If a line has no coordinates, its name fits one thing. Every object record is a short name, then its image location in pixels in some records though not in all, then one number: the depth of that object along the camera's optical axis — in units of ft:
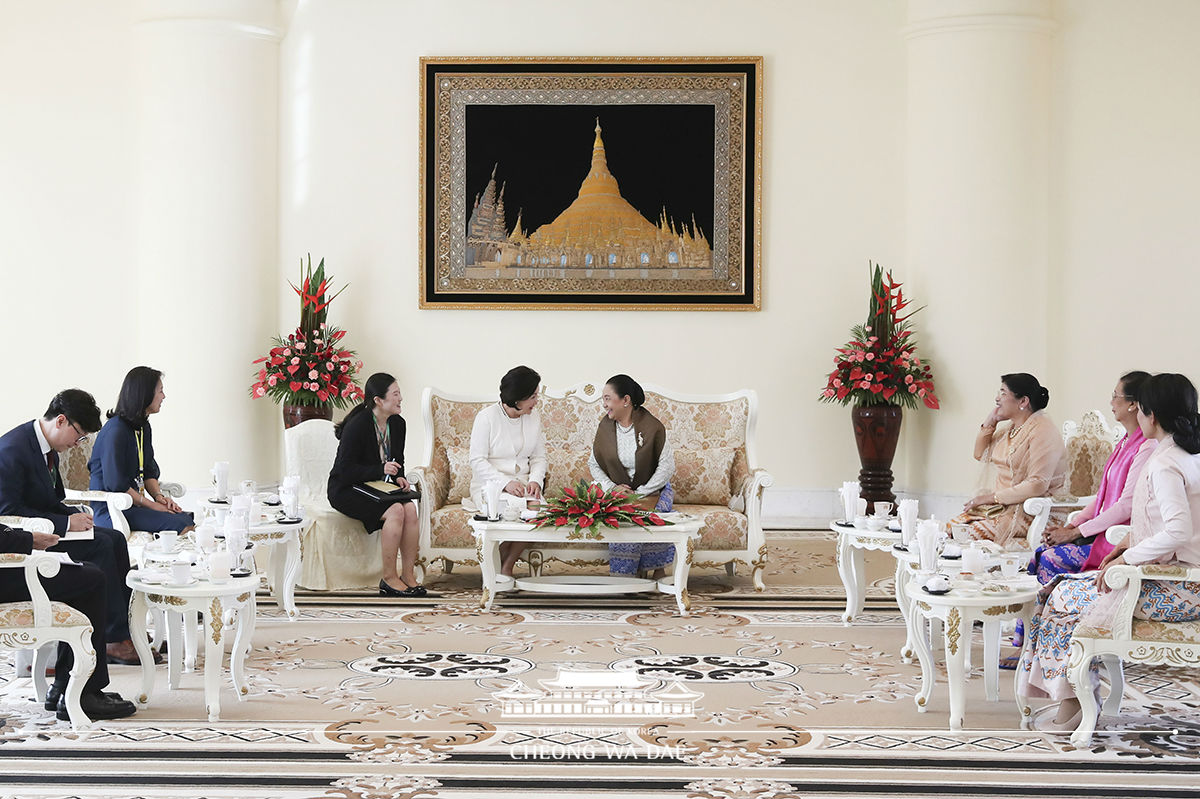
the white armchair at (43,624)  14.20
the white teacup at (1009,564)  16.07
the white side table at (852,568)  20.30
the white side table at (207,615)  15.16
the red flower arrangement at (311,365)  31.19
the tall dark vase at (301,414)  31.32
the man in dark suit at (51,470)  16.26
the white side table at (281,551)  20.63
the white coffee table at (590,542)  21.43
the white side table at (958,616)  14.83
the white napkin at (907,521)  18.44
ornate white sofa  23.75
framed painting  32.78
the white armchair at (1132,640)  14.10
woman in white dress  24.06
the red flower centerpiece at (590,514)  21.17
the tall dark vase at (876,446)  30.99
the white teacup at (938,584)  15.03
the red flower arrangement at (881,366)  30.73
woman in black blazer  23.34
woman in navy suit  20.11
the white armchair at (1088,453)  22.48
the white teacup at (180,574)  15.44
